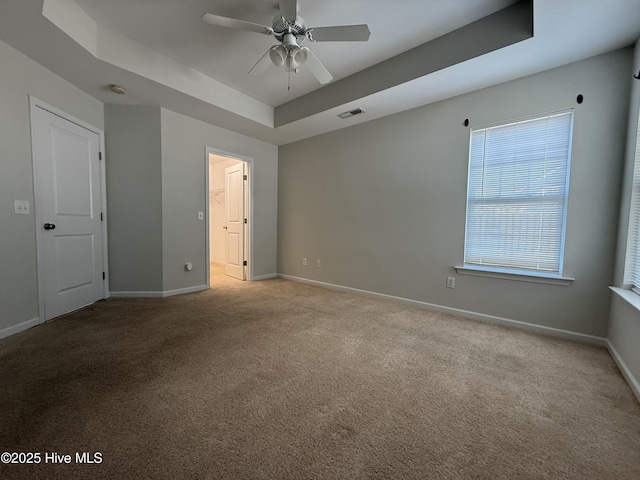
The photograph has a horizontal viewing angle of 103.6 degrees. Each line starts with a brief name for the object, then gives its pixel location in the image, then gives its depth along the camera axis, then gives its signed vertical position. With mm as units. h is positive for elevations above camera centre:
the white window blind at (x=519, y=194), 2426 +341
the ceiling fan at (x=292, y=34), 1854 +1472
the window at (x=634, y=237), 1913 -59
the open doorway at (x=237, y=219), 4539 +31
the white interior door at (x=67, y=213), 2551 +44
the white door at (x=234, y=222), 4711 -27
